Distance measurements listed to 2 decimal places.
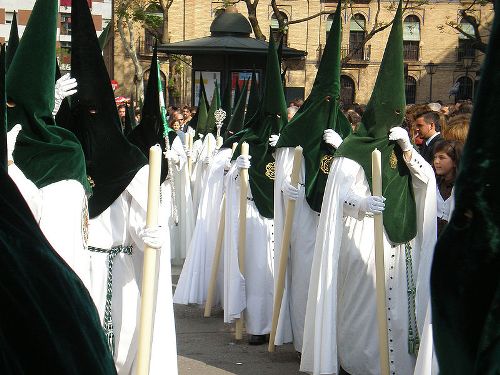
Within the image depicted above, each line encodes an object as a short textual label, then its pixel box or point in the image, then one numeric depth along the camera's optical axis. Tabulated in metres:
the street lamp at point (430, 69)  50.28
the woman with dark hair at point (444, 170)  6.38
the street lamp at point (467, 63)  48.94
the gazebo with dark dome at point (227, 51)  13.91
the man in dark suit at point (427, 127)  8.83
